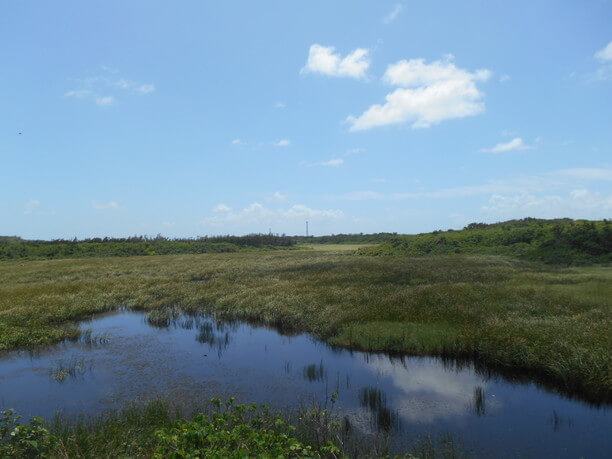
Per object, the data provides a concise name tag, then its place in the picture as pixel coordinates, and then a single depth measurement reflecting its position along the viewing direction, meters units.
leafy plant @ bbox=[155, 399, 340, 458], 5.59
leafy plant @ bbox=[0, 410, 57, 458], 6.04
